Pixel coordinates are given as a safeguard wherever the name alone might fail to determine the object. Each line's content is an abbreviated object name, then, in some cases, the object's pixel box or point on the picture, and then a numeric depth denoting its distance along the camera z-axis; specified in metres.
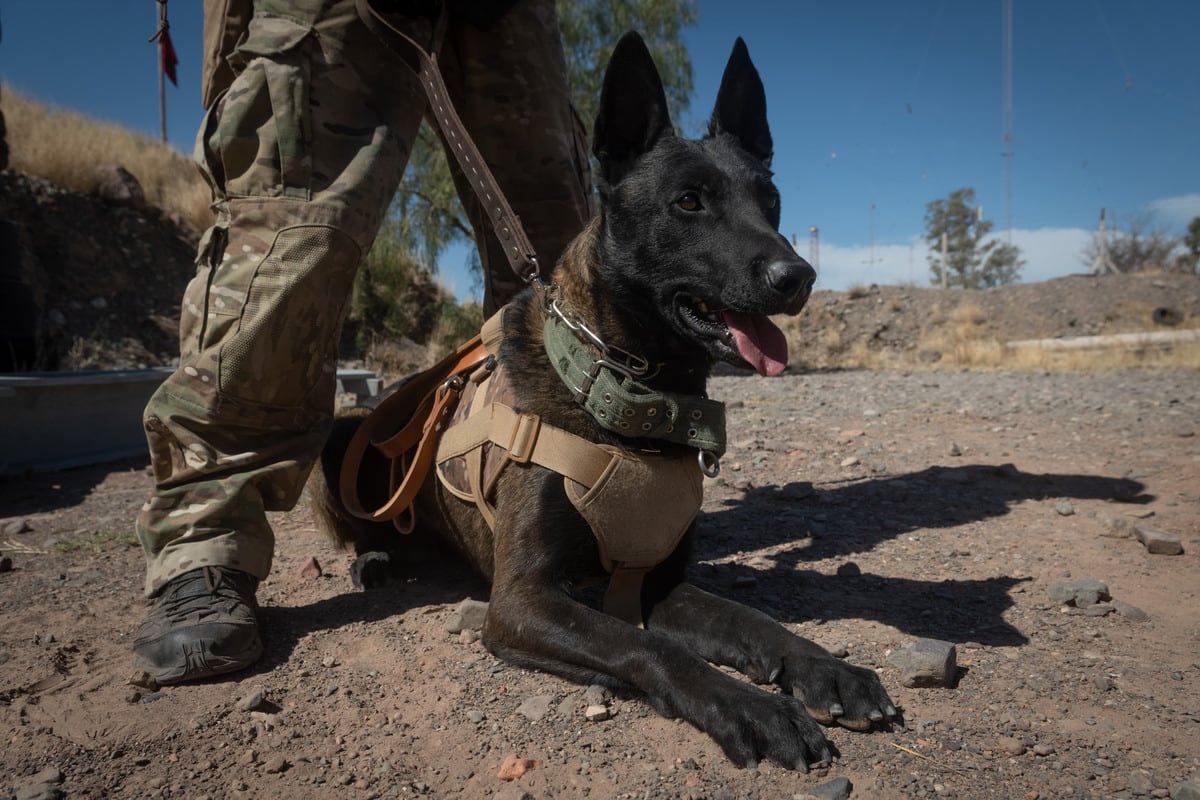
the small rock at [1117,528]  1.14
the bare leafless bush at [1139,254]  17.08
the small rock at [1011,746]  0.63
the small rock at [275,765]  0.63
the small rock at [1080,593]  0.90
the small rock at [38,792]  0.59
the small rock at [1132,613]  0.87
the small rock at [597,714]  0.70
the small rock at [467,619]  0.88
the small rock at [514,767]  0.63
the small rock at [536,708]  0.71
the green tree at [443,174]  8.35
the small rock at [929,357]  10.47
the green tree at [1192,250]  14.67
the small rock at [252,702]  0.71
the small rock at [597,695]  0.72
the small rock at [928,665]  0.72
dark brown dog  0.70
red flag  5.90
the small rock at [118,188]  9.59
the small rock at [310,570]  1.08
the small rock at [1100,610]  0.88
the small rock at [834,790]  0.58
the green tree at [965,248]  30.88
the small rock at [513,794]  0.60
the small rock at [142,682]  0.75
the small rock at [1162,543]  1.07
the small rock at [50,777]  0.60
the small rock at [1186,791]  0.56
